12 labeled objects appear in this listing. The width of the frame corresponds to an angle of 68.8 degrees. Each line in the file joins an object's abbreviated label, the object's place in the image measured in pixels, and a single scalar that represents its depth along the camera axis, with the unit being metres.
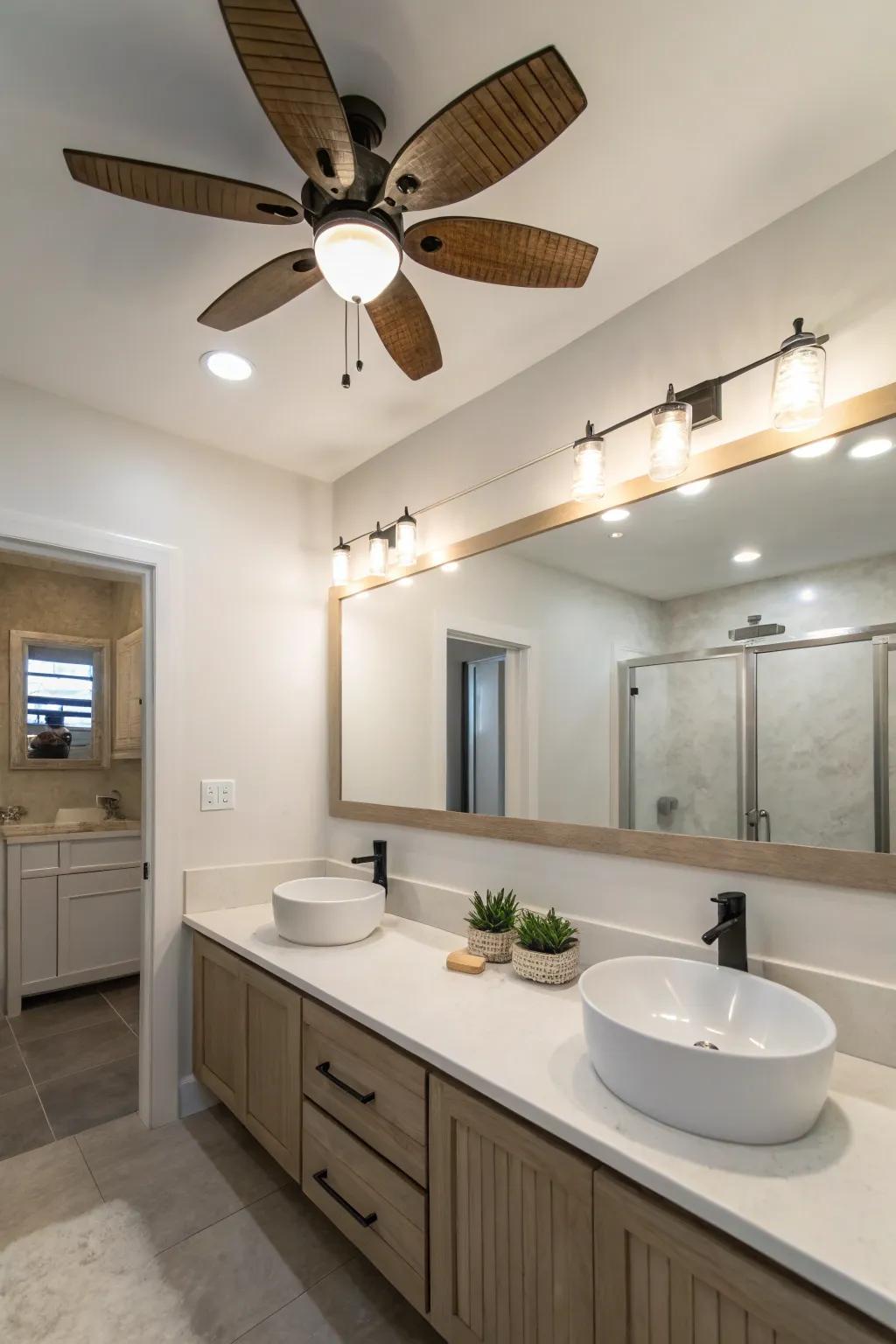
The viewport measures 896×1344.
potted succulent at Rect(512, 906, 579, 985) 1.57
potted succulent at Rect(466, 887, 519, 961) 1.74
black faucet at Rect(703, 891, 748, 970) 1.33
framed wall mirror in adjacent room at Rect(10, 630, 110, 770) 3.76
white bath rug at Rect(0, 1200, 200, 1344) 1.46
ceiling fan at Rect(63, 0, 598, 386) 0.87
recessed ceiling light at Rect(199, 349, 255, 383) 1.91
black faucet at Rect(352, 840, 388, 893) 2.27
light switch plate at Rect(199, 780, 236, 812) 2.36
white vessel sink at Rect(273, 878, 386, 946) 1.87
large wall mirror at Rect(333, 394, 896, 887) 1.27
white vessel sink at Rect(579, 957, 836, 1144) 0.93
